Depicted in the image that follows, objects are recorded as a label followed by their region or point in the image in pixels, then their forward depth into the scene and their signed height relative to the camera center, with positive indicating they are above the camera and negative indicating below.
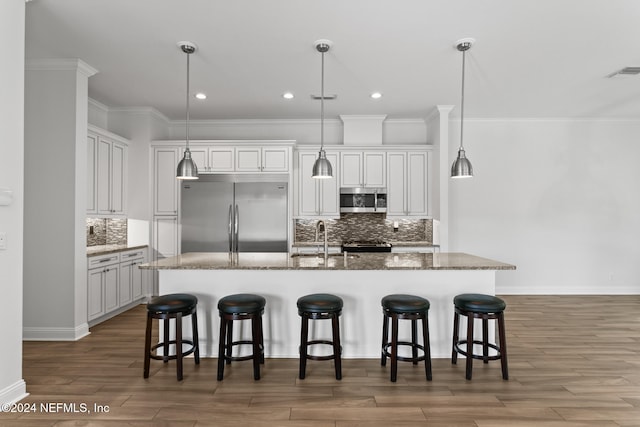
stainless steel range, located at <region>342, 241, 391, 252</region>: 5.41 -0.50
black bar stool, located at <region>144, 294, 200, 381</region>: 2.88 -0.78
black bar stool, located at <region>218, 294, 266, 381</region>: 2.87 -0.81
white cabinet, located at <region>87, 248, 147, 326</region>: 4.23 -0.90
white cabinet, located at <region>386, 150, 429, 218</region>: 5.82 +0.53
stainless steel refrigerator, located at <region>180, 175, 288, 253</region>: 5.41 -0.05
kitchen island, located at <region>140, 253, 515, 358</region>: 3.35 -0.71
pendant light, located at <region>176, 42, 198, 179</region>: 3.51 +0.44
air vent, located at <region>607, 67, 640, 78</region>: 4.01 +1.57
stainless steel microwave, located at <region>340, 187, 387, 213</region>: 5.85 +0.21
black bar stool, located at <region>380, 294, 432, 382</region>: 2.85 -0.79
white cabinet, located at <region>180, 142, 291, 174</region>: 5.65 +0.84
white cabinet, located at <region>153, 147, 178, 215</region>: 5.61 +0.48
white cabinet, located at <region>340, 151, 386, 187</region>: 5.84 +0.73
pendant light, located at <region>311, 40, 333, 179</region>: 3.69 +0.45
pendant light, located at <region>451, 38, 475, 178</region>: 3.46 +0.46
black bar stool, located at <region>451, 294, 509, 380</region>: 2.88 -0.79
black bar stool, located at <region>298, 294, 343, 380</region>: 2.86 -0.80
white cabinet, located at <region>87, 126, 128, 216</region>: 4.60 +0.53
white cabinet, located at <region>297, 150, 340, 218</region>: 5.88 +0.24
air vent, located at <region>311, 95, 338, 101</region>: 4.95 +1.57
